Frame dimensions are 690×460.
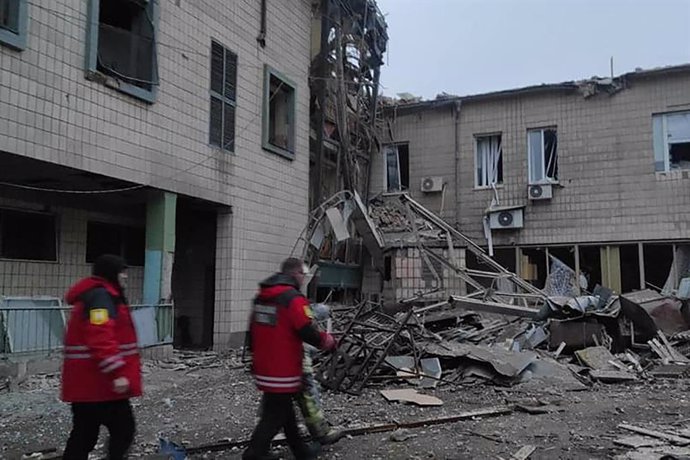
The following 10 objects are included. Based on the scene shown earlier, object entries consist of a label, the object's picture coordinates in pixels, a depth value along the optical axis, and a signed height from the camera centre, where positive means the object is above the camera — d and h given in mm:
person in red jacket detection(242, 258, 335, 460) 4469 -519
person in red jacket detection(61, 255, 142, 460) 3904 -572
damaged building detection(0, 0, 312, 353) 8016 +1801
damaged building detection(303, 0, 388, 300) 13992 +3629
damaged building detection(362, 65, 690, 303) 14531 +2322
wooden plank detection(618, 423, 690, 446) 5766 -1512
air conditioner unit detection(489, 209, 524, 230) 15672 +1380
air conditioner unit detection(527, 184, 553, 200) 15453 +2029
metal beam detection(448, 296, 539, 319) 11977 -631
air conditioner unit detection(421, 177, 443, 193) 16531 +2349
